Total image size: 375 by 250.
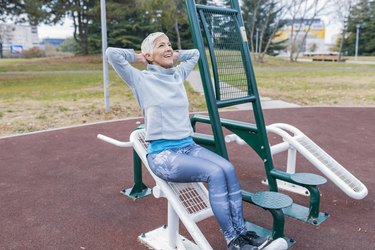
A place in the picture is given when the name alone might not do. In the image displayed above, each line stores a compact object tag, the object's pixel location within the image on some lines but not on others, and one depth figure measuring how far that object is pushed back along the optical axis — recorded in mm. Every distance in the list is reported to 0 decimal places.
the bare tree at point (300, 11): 26434
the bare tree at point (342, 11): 30875
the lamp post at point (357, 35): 41656
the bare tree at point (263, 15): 28522
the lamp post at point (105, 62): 6897
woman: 2084
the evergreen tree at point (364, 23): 42969
